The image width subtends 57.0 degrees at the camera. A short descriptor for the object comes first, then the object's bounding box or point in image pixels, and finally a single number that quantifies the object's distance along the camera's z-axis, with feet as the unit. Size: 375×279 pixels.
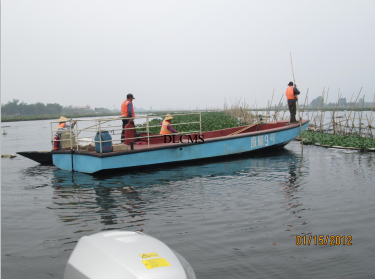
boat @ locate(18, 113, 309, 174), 30.01
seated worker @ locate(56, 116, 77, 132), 34.87
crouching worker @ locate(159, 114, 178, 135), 34.06
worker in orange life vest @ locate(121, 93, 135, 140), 34.01
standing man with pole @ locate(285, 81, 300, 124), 41.50
